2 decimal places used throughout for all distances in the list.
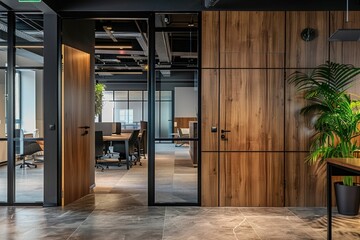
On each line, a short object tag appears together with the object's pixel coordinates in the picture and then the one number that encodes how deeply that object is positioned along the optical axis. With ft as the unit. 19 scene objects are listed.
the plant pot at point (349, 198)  16.29
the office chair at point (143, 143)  36.62
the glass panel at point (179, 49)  18.53
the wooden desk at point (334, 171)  11.87
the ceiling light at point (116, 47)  31.54
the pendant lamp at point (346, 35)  13.30
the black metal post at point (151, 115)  18.26
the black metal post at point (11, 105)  18.20
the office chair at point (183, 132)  20.20
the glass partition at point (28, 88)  18.33
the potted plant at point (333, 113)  16.56
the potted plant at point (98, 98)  33.09
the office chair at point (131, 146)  30.91
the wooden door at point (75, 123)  18.37
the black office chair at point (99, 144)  28.16
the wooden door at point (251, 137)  18.15
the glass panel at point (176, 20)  18.54
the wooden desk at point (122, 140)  29.17
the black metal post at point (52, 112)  17.95
